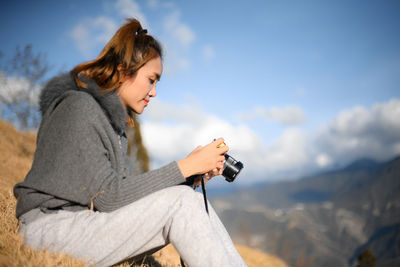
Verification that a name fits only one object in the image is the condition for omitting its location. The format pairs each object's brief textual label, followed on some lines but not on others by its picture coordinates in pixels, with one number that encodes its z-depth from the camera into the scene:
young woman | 1.63
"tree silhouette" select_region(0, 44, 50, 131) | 17.51
